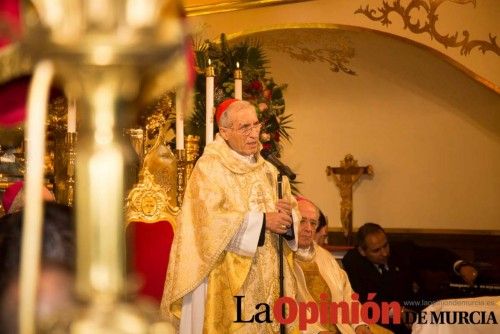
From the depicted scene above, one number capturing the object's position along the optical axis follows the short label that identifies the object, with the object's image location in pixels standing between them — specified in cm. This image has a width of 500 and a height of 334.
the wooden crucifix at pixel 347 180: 958
